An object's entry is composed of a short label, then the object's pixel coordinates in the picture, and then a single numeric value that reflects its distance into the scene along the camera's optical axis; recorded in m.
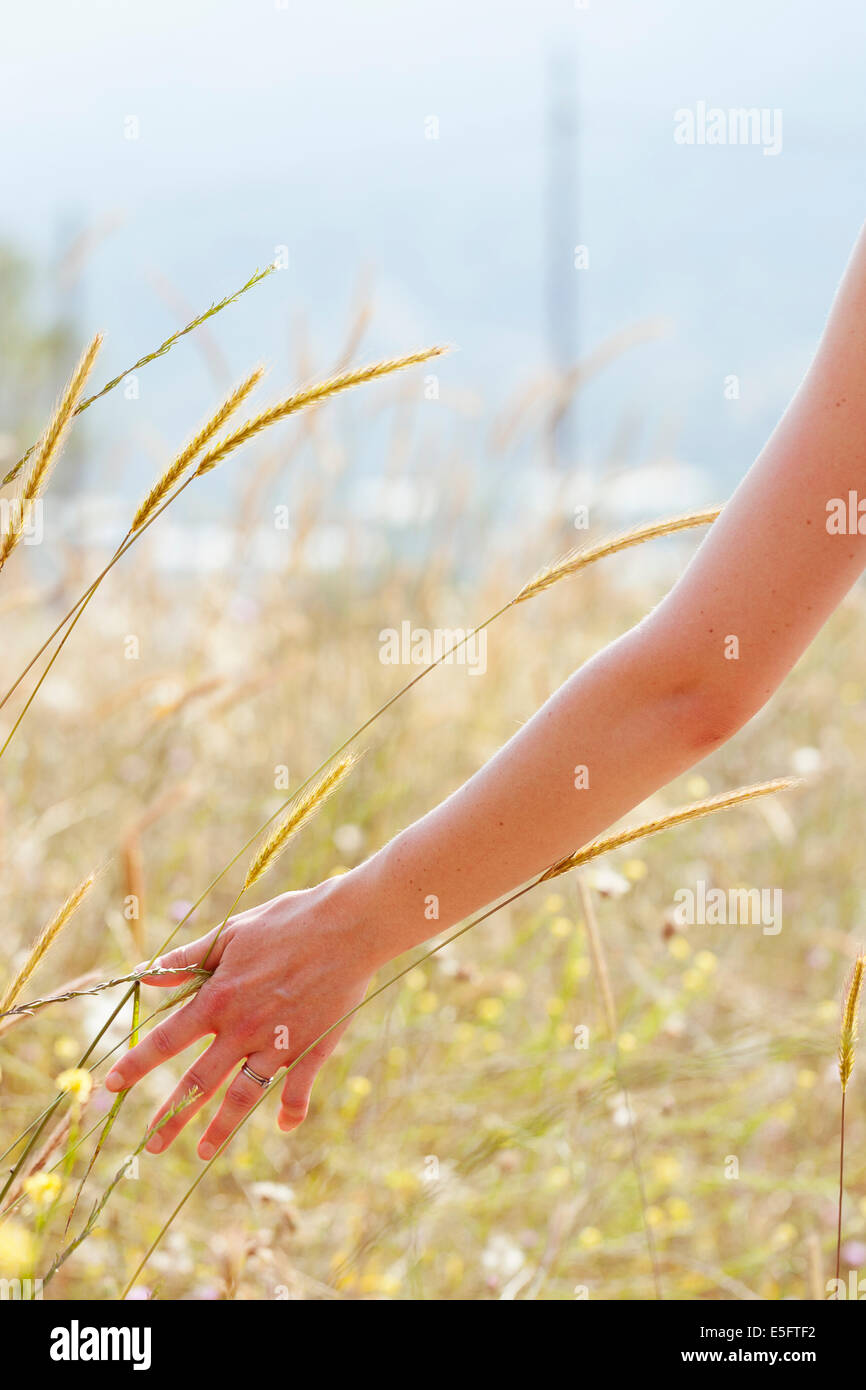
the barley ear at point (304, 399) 2.48
